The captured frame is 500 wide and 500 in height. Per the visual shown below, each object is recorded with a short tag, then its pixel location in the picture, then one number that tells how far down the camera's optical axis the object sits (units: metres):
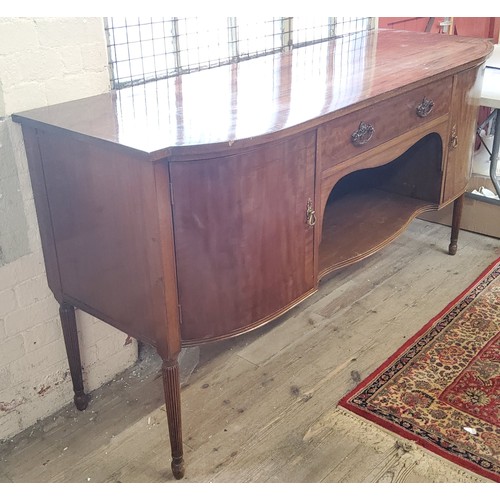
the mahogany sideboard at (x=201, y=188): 1.47
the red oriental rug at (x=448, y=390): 1.84
